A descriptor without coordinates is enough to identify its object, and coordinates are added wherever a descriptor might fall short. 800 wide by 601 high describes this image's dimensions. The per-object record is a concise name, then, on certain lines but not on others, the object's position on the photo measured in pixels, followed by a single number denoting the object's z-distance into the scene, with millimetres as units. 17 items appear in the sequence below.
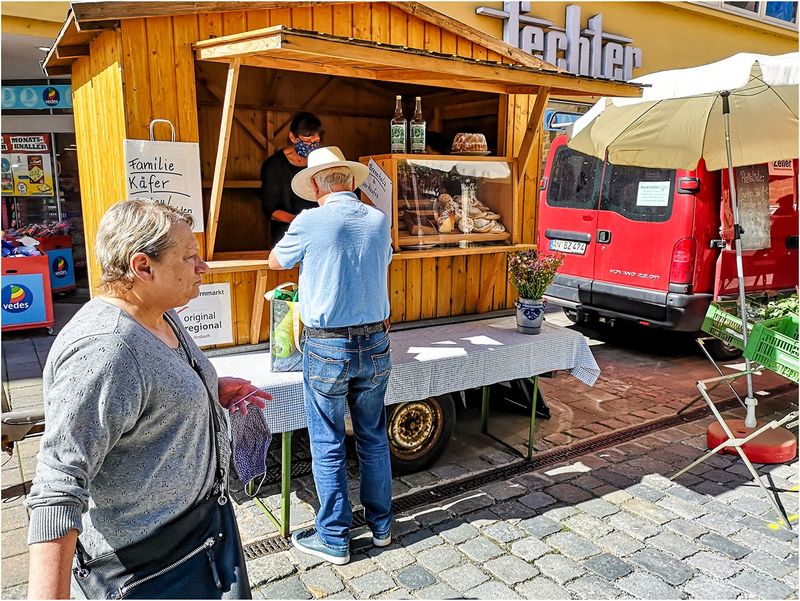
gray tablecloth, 3539
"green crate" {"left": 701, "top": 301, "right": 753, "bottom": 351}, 4520
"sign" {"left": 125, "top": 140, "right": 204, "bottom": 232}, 3473
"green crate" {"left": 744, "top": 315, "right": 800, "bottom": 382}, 3868
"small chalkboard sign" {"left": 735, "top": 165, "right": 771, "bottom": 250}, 6676
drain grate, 3545
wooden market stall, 3441
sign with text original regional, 3764
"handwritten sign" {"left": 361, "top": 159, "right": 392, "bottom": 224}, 4246
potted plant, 4484
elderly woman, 1532
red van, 6496
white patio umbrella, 4605
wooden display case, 4402
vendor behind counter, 4457
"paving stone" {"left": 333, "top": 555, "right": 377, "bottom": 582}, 3271
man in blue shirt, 3150
